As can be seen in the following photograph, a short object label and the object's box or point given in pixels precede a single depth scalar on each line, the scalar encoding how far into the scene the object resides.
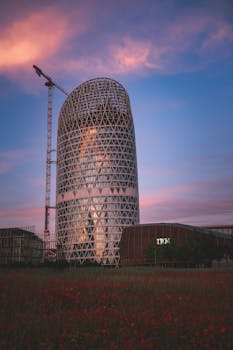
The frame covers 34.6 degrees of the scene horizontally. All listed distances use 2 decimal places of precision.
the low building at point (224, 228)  154.62
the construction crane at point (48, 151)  160.02
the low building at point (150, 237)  88.62
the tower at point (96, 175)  134.50
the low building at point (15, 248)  104.75
